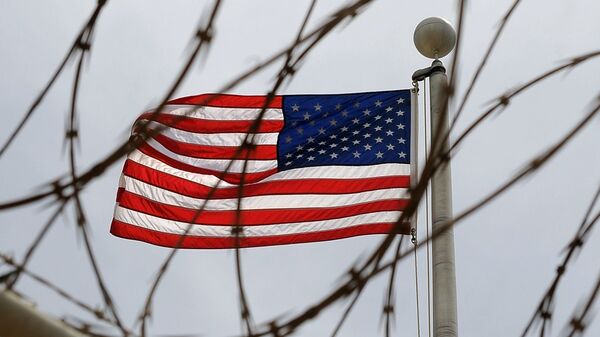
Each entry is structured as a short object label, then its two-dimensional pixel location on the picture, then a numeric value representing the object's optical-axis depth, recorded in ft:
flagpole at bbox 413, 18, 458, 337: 46.57
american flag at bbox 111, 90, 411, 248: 61.31
